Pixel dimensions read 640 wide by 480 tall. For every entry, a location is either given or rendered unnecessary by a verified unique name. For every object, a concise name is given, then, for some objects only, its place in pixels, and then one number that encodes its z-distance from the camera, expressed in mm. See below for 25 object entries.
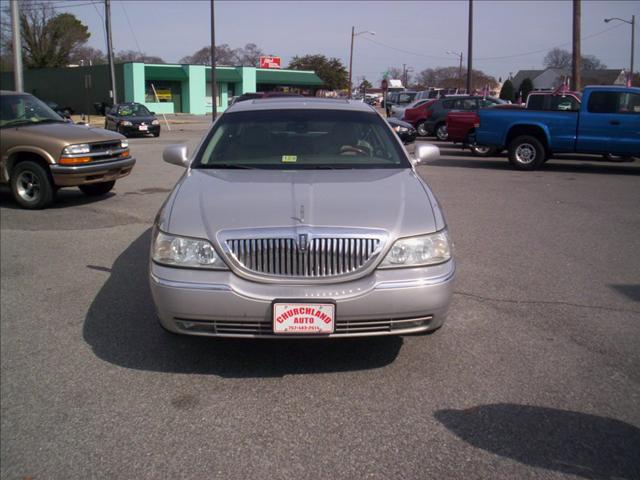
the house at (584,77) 80000
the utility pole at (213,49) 34625
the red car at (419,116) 24141
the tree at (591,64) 94125
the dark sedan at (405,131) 20297
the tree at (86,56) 71812
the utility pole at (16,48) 18359
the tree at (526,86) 54219
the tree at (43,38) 59094
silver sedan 3639
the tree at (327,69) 74625
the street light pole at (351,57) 60500
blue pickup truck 14172
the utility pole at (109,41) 33906
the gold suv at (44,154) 9586
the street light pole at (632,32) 47475
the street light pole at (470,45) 34719
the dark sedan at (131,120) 27328
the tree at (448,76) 86675
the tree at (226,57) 102062
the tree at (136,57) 86950
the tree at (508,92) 53247
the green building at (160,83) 50344
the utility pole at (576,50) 24688
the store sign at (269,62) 70938
